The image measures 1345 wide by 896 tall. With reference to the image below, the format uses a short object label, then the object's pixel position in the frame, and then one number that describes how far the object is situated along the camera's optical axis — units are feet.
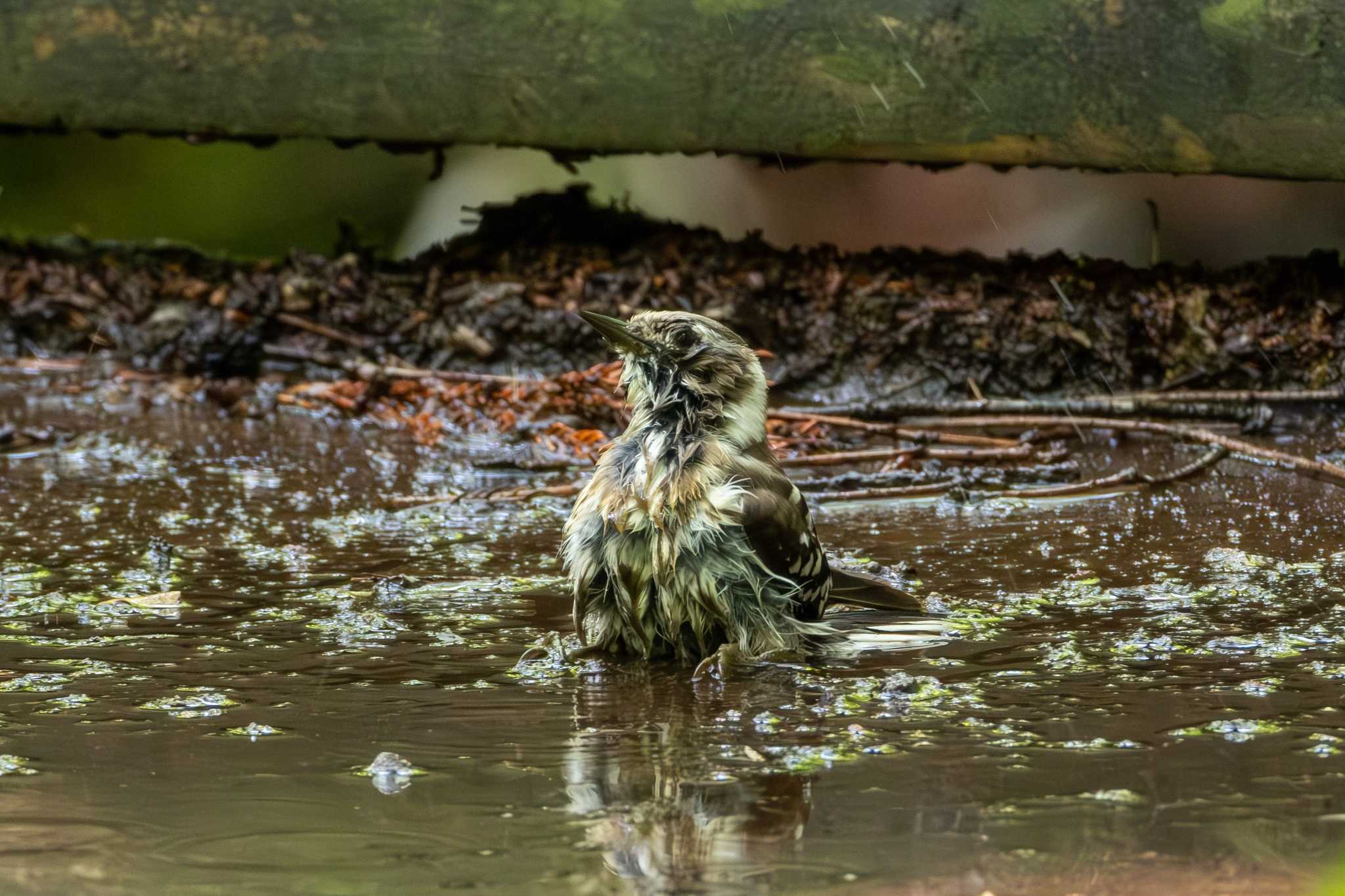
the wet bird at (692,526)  23.00
